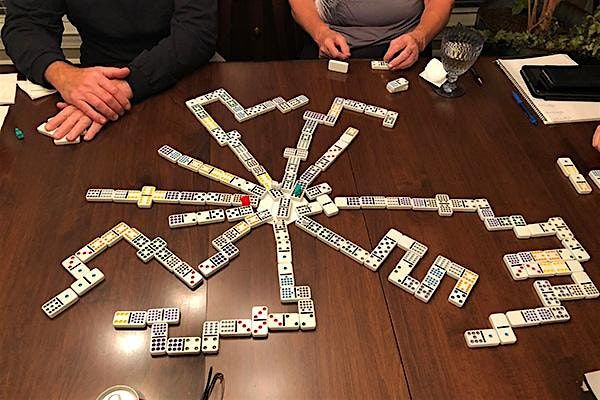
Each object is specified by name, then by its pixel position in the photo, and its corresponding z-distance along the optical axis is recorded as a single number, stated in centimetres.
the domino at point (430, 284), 108
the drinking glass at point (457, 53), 156
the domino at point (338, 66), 166
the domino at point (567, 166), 136
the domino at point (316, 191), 127
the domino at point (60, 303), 102
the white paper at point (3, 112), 145
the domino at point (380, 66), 169
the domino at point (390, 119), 149
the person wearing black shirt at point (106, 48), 145
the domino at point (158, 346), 97
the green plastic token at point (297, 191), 127
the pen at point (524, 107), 153
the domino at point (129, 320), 101
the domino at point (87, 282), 106
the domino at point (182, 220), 119
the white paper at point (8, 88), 152
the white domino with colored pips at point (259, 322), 100
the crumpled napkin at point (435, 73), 163
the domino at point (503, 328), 101
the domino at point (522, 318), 104
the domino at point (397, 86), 161
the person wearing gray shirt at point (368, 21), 184
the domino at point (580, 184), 132
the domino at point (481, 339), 100
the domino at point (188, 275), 108
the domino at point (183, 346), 97
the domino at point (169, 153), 135
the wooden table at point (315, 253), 95
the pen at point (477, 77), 166
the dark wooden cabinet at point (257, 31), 242
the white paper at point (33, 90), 154
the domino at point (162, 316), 101
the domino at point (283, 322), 101
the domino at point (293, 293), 106
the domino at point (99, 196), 124
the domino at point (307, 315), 101
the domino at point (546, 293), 108
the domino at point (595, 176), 134
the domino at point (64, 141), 138
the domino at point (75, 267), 108
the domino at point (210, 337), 97
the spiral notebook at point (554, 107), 153
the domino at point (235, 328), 100
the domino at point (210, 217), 120
